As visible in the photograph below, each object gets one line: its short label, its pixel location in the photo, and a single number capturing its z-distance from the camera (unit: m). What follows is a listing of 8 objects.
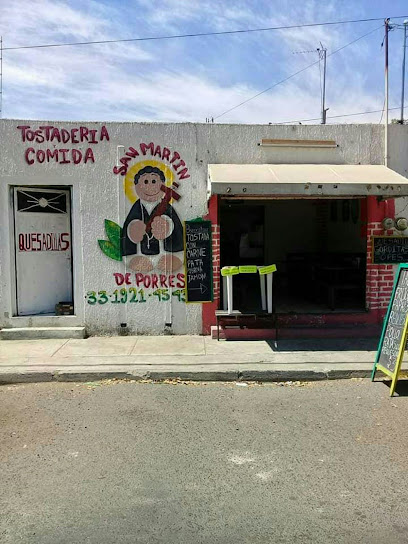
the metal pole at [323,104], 21.52
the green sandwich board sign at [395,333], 5.74
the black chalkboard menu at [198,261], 8.29
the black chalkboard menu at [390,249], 8.49
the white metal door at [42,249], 8.41
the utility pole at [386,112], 8.32
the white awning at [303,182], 7.12
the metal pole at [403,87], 13.75
